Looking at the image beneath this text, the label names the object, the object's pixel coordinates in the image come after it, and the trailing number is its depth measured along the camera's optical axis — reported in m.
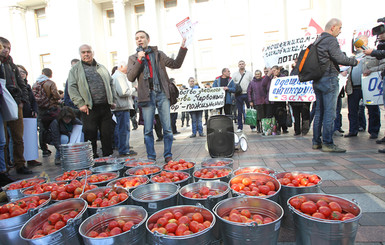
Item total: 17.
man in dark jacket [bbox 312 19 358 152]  3.91
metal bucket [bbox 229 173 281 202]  1.81
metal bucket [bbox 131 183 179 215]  1.89
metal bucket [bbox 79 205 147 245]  1.38
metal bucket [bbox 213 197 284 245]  1.37
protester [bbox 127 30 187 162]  4.01
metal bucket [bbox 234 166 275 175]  2.49
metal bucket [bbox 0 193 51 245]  1.72
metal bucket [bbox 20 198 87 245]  1.45
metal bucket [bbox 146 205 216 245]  1.32
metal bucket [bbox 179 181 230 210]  1.86
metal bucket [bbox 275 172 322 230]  1.85
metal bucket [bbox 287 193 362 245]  1.33
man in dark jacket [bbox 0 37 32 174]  4.10
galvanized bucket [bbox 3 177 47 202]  2.59
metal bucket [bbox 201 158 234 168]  3.07
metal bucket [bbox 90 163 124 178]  3.22
